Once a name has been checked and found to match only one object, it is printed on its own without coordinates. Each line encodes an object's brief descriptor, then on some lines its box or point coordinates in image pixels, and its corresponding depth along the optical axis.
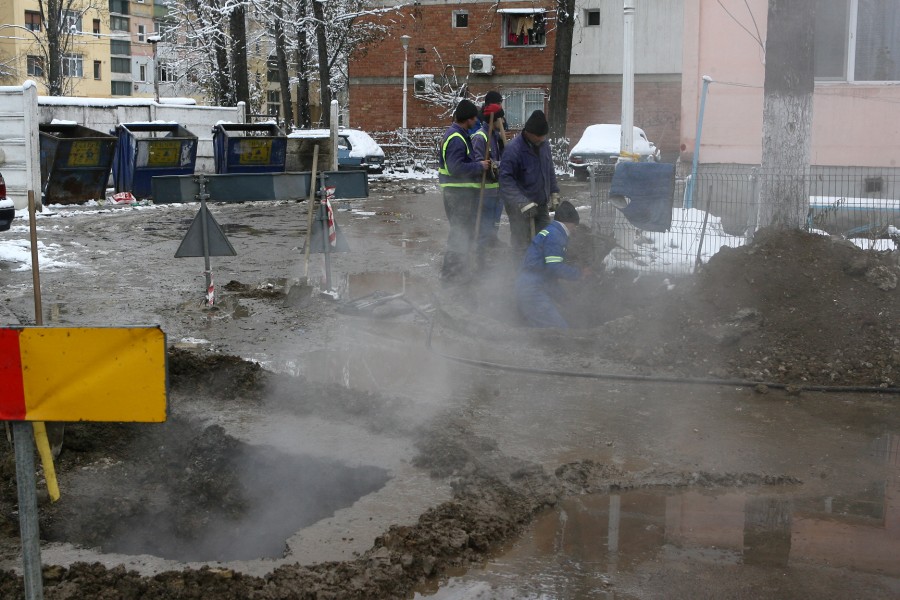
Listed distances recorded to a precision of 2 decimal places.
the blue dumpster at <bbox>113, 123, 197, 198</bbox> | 19.73
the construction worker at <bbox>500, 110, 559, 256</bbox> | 10.14
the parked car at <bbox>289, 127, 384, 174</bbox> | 29.23
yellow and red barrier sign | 3.09
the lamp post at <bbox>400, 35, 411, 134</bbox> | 38.02
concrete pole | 13.09
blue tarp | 11.54
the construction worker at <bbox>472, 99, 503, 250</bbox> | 10.63
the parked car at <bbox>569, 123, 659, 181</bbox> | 27.89
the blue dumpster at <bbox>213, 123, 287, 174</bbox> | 21.39
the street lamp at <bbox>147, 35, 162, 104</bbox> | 31.77
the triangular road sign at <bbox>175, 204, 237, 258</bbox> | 9.34
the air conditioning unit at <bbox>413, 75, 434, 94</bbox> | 39.53
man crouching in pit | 8.59
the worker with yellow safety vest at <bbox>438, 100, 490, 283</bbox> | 10.47
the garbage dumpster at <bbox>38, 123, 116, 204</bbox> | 18.20
